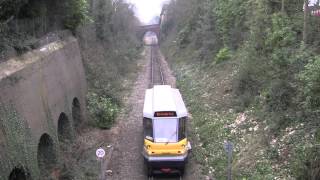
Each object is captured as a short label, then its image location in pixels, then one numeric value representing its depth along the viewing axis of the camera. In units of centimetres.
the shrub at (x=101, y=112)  2478
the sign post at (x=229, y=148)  1438
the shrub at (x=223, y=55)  3320
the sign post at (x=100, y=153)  1547
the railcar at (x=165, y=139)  1736
